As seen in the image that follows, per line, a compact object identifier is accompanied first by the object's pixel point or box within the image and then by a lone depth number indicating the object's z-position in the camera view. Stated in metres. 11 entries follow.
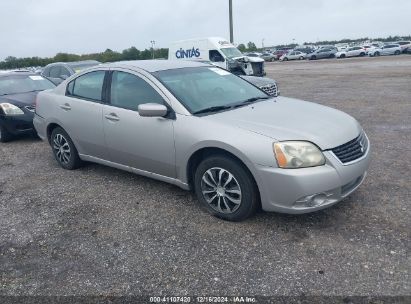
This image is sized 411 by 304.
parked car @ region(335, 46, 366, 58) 46.47
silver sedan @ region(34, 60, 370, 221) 3.38
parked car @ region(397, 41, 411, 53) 43.66
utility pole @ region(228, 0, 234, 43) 29.94
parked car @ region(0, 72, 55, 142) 7.48
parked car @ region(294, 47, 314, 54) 52.56
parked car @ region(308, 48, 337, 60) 48.10
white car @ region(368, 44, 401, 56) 43.66
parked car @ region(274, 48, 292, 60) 56.86
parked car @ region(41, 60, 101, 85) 12.89
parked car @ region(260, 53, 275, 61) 56.88
